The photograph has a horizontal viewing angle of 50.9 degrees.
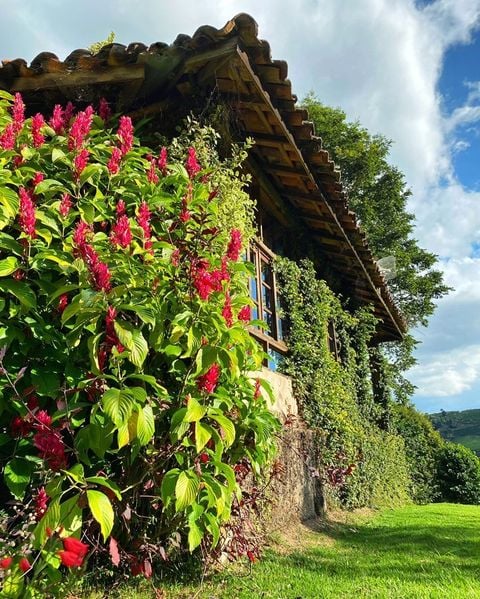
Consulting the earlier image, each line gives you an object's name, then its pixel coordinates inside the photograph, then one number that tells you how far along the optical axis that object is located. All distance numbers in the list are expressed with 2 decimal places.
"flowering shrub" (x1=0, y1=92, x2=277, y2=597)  2.08
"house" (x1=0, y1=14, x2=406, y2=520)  4.07
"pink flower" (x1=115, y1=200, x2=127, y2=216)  2.78
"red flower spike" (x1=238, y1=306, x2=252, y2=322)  2.88
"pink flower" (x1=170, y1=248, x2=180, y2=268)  2.67
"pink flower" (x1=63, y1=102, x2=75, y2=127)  3.91
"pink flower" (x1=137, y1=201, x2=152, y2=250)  2.61
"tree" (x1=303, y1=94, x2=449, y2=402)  23.84
